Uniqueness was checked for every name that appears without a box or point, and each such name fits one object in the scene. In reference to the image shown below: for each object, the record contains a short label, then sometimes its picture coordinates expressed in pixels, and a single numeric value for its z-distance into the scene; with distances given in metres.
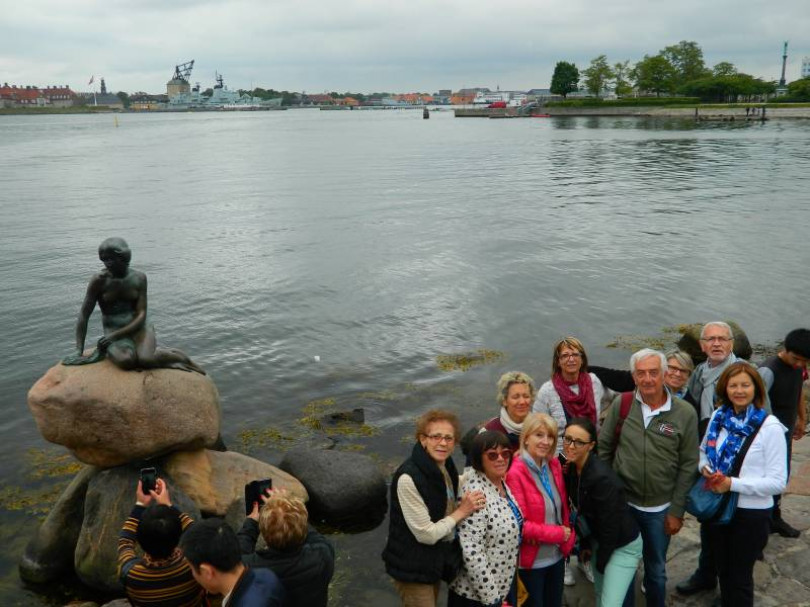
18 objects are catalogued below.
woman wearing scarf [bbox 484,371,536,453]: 6.52
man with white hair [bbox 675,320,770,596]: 6.65
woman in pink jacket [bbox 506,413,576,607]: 5.47
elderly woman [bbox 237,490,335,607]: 4.71
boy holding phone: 4.93
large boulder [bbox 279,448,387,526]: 9.68
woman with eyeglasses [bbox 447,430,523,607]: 5.26
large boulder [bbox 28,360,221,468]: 8.08
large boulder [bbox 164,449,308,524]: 8.84
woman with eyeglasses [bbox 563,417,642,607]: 5.49
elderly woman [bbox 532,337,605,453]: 7.00
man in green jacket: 5.74
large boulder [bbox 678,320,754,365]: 15.16
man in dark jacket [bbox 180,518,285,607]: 4.25
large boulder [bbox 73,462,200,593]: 8.29
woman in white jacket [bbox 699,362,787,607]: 5.55
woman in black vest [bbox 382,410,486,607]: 5.13
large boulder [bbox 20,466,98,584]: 8.62
